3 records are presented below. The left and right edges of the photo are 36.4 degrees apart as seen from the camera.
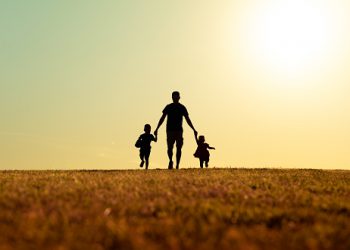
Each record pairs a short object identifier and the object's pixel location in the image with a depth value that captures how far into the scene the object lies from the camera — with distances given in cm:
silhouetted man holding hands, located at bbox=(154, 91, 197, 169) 2222
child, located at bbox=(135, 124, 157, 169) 2456
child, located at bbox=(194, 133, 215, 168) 2983
